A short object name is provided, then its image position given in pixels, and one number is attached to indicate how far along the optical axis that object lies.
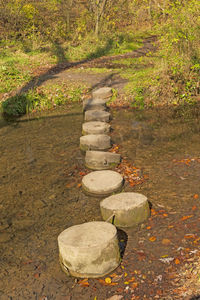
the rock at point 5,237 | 4.86
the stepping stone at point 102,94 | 11.48
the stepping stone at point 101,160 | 6.78
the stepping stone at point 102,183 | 5.68
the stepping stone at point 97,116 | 9.50
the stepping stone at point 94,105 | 10.46
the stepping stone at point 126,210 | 4.77
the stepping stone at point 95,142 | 7.62
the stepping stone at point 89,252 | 3.83
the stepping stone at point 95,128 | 8.25
